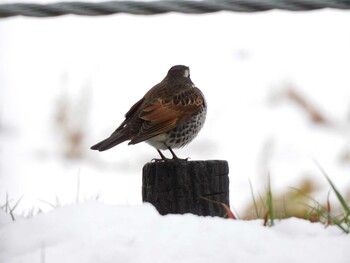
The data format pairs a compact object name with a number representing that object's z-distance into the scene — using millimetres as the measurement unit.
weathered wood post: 6641
